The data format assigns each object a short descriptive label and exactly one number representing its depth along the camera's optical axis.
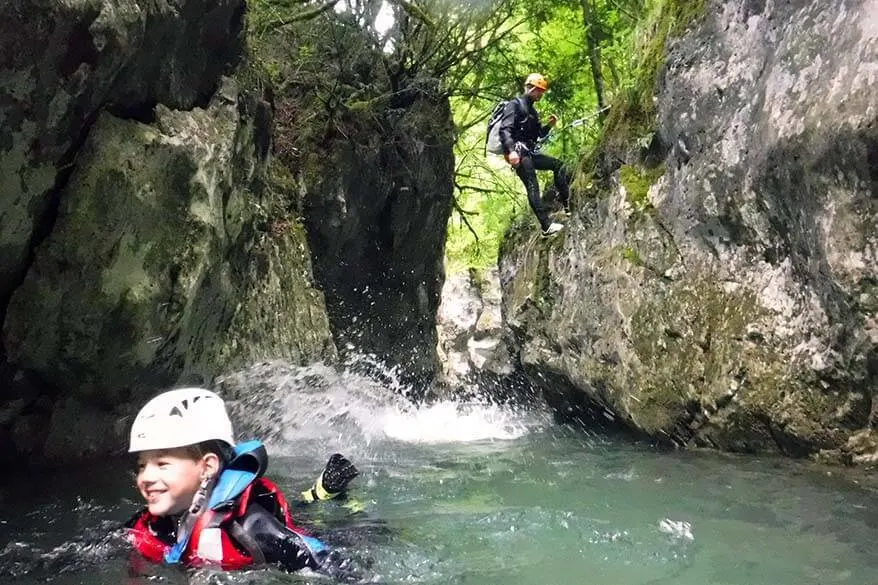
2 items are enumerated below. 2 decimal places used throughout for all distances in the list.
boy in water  3.22
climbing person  9.88
